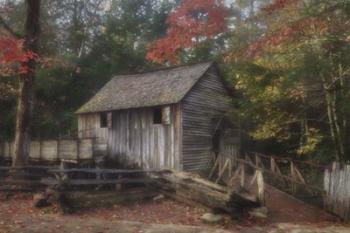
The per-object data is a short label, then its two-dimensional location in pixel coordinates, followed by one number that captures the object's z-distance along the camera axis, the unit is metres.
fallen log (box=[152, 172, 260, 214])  13.63
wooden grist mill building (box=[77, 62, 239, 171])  21.53
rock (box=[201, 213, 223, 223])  13.24
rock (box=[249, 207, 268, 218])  14.04
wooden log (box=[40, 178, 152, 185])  14.83
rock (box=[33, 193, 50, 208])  14.45
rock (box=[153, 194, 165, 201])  16.56
